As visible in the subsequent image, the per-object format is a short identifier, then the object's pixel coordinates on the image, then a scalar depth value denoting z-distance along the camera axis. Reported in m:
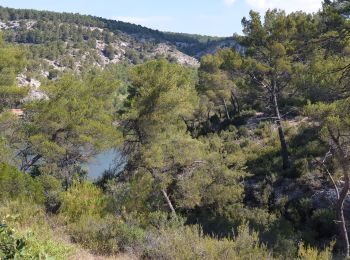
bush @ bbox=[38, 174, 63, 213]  15.91
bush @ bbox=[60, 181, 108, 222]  14.05
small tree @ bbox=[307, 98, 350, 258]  12.66
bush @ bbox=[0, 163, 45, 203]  14.71
